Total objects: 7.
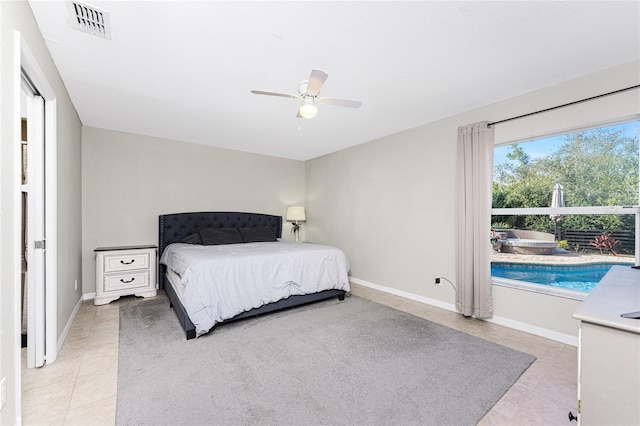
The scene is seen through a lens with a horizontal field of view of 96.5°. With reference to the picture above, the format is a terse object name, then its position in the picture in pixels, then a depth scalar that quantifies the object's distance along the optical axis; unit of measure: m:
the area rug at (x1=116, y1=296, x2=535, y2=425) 1.67
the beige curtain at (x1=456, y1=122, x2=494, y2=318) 3.11
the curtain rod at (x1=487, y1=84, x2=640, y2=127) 2.34
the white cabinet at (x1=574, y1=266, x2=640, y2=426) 0.92
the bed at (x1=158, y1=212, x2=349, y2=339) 2.71
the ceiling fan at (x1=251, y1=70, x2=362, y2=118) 2.22
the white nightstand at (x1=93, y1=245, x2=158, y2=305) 3.66
